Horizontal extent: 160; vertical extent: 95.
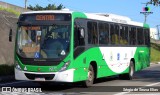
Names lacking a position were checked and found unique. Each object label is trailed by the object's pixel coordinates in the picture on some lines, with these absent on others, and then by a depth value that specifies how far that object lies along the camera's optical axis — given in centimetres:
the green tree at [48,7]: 8184
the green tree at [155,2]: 2955
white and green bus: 1480
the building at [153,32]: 10044
